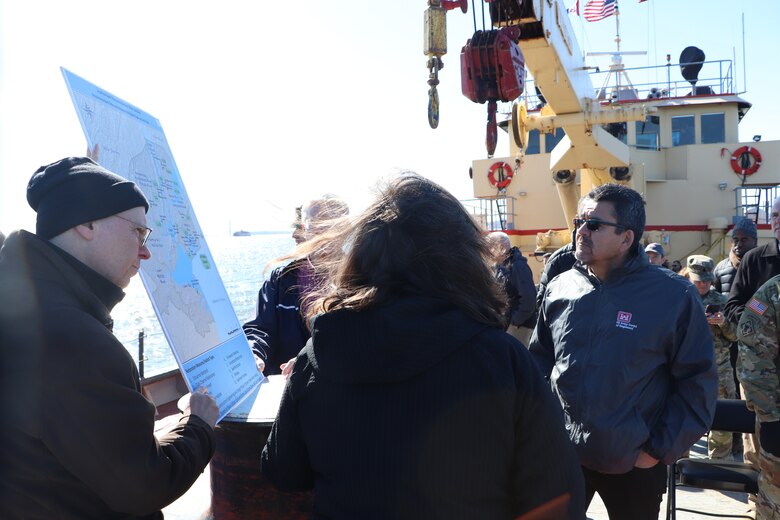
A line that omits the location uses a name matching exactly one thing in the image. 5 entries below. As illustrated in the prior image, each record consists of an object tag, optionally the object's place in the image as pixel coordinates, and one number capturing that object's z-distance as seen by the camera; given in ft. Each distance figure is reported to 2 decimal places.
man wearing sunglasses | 8.48
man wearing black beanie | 4.75
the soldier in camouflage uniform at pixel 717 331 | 16.24
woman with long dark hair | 4.44
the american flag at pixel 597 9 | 50.26
